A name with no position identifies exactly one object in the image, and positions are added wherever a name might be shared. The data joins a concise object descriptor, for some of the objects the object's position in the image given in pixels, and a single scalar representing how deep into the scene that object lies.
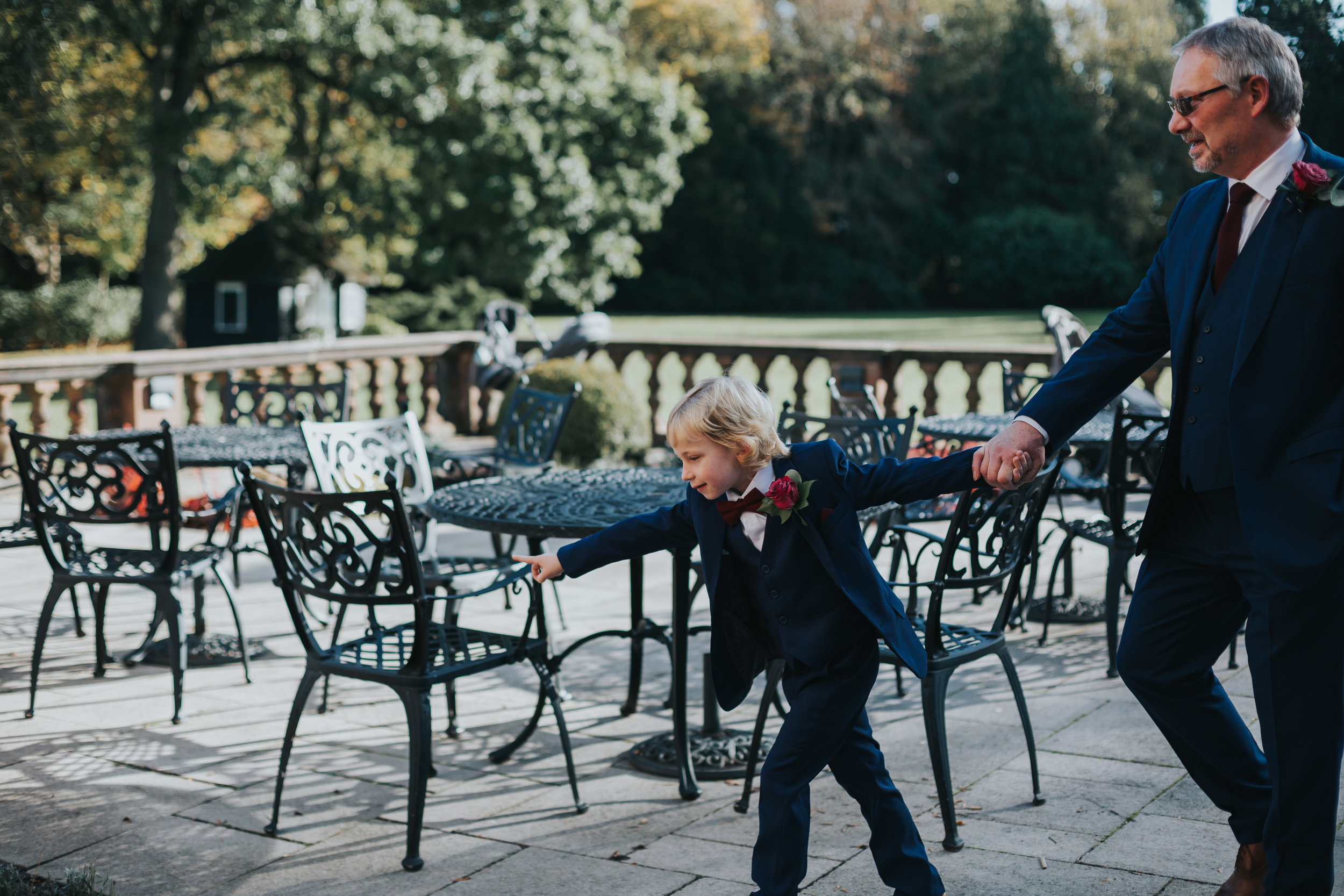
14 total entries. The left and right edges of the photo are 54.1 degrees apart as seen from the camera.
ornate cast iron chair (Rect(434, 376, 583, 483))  6.46
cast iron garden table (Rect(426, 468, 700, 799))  3.94
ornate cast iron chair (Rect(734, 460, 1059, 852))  3.54
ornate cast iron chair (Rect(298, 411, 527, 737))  4.91
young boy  2.83
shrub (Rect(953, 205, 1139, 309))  40.50
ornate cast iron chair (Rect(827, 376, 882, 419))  6.15
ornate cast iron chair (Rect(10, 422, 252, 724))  4.72
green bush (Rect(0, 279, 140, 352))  28.73
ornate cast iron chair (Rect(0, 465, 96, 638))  4.95
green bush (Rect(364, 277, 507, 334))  27.34
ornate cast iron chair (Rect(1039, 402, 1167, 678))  4.73
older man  2.58
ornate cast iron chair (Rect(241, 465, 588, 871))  3.54
